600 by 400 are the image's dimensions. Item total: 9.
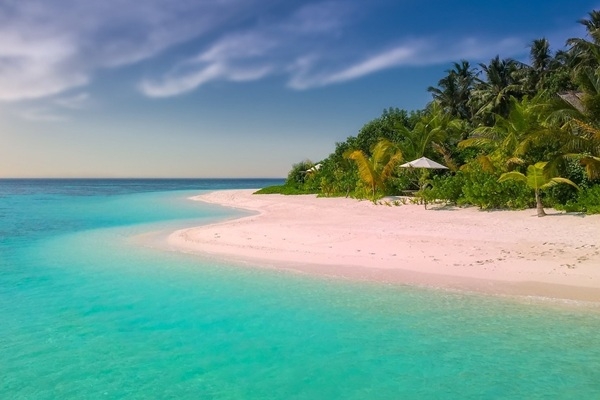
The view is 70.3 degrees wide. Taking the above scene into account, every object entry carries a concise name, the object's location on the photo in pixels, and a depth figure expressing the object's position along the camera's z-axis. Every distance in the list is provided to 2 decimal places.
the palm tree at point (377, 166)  23.61
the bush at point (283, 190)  38.04
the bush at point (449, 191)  17.72
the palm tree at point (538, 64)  38.94
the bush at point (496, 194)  15.24
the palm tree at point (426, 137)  24.33
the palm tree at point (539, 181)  13.75
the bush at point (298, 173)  42.66
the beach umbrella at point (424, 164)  20.69
